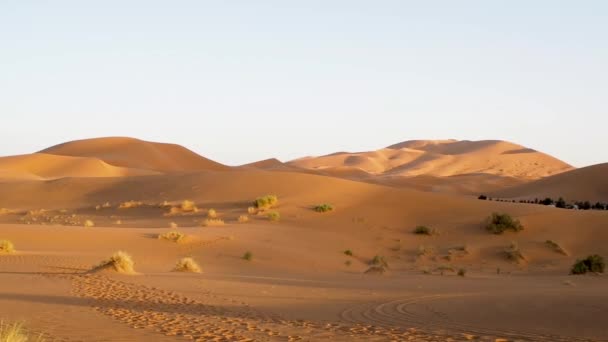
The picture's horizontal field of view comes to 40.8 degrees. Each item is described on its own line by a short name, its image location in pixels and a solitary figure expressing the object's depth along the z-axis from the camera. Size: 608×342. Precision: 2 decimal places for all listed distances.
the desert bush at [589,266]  24.31
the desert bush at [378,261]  25.77
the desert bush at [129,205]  41.84
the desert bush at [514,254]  28.34
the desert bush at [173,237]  26.36
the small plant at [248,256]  24.53
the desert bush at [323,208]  36.73
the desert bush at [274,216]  34.81
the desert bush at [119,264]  18.52
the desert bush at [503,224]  32.38
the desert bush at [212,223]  32.81
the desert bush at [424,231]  32.59
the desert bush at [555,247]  29.70
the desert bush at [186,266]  20.34
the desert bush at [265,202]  38.36
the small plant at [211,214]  36.44
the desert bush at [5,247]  22.48
